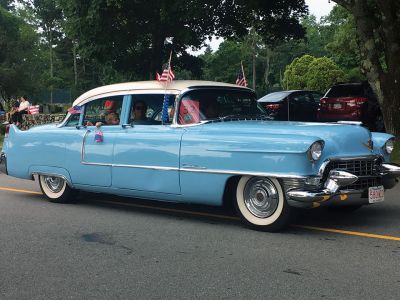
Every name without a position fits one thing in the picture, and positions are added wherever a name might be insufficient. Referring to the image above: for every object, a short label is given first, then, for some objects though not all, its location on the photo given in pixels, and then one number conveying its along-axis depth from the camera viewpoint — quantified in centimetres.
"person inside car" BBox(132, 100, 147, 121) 750
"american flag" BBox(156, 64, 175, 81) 730
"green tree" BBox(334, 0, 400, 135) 1348
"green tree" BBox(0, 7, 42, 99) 4566
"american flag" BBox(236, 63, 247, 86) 835
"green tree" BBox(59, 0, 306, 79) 2128
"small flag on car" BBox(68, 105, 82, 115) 819
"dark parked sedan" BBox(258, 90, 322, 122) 1903
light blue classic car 589
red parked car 1786
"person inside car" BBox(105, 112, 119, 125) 764
